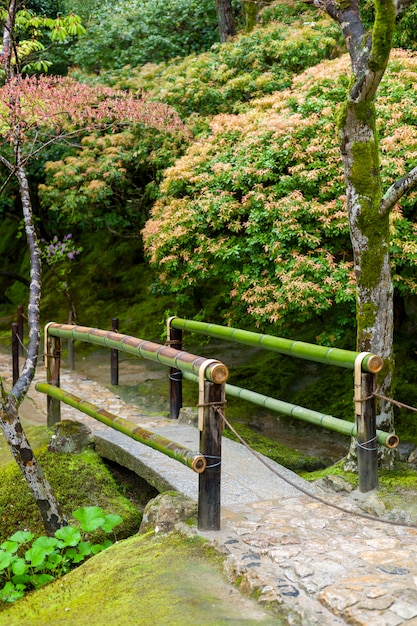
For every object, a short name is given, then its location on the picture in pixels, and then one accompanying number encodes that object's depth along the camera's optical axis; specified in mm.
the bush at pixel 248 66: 10844
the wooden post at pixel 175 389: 6933
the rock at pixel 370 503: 4746
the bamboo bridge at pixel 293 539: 3109
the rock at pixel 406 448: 8258
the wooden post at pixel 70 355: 11805
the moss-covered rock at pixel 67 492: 5137
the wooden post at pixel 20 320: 11828
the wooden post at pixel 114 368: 10007
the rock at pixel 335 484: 5199
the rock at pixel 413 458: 7332
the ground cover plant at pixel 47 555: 4047
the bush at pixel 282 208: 7484
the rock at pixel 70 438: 6043
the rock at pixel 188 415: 6812
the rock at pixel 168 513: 4191
